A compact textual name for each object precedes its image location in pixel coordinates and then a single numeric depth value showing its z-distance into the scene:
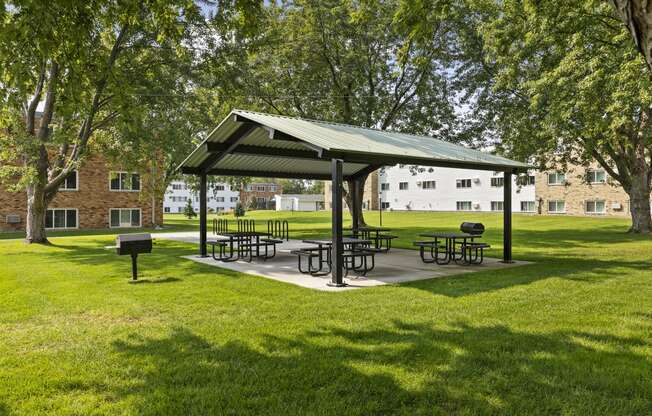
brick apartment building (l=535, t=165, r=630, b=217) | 40.53
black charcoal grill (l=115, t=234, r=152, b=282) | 10.24
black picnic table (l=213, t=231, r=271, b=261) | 14.02
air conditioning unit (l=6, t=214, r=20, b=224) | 29.50
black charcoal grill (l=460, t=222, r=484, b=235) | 13.82
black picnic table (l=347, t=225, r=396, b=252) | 16.08
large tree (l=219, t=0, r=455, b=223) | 24.86
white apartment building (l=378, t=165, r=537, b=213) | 51.84
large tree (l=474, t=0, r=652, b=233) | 13.41
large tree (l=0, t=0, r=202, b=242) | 5.29
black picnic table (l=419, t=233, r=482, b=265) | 12.81
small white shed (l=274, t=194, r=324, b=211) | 93.50
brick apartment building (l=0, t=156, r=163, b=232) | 29.78
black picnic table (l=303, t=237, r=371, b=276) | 11.34
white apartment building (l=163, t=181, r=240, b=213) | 87.44
